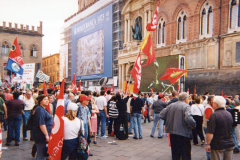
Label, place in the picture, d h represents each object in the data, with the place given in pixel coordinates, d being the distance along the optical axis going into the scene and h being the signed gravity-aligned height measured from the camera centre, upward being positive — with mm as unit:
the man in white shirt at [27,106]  7855 -1013
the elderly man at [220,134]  3771 -943
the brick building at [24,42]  39812 +6720
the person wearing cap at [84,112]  5301 -819
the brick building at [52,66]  61656 +3477
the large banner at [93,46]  31234 +5082
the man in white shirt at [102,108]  8391 -1136
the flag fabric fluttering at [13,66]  11867 +638
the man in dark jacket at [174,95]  6582 -485
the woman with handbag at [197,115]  7230 -1184
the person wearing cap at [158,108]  8445 -1133
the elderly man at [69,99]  6255 -603
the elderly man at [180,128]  4402 -1002
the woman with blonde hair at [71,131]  3883 -947
